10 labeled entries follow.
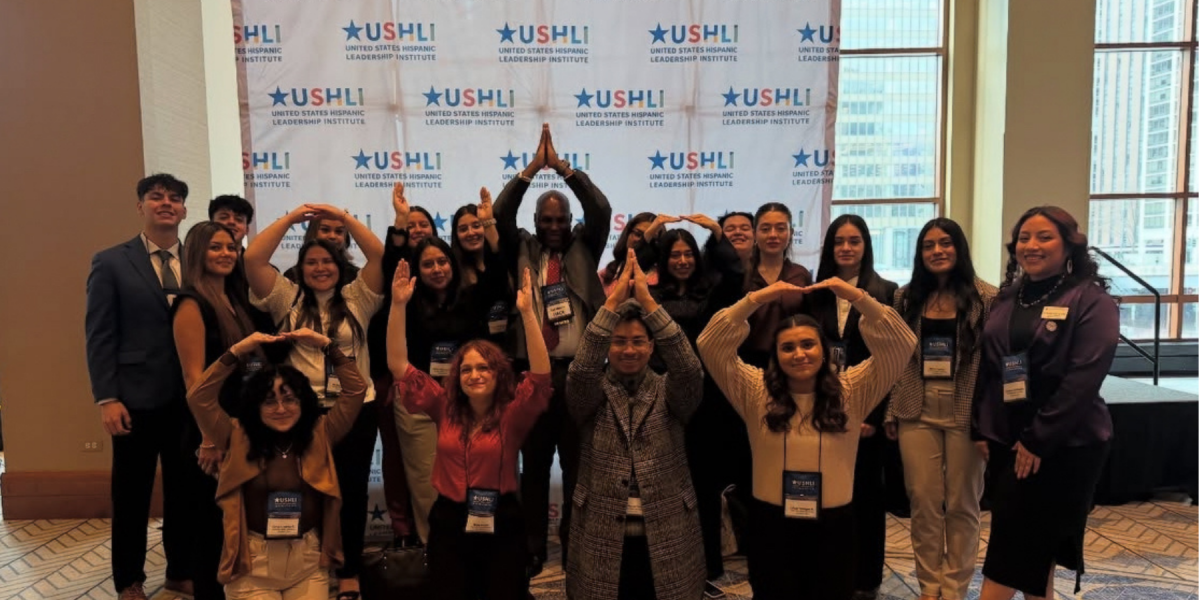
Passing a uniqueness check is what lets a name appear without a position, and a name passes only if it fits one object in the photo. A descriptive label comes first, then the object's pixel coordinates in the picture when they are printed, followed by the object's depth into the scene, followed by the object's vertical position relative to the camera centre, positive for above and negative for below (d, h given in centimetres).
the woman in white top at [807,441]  226 -68
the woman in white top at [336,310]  279 -28
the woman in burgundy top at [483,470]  237 -78
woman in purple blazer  232 -58
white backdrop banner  438 +83
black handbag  252 -121
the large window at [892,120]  577 +91
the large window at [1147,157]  591 +60
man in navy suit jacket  297 -56
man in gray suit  300 -16
